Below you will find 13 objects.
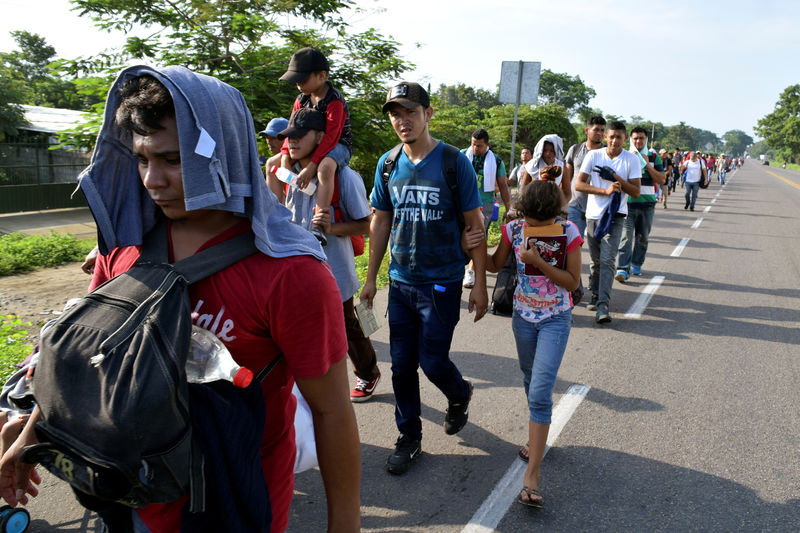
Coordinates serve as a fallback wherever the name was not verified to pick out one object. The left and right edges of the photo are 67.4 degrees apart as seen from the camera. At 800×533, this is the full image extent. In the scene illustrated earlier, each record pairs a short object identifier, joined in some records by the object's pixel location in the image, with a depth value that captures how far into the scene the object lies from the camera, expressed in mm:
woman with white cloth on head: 7609
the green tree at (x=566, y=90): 87375
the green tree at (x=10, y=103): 19578
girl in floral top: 3229
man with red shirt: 1348
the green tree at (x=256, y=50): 11211
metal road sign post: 11531
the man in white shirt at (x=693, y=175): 18078
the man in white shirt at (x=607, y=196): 6594
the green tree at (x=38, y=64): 36781
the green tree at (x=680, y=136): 133538
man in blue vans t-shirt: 3406
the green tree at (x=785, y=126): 119938
